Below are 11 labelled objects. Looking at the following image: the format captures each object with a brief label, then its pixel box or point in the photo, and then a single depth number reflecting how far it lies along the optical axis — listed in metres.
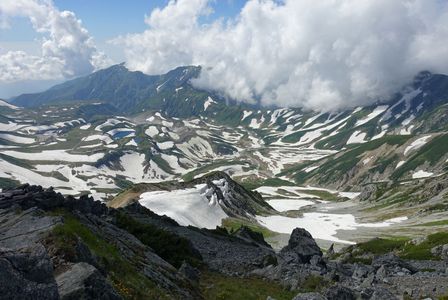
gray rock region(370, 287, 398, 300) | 28.19
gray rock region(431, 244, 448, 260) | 71.79
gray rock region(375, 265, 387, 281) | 42.42
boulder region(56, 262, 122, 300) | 16.73
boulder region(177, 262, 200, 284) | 39.42
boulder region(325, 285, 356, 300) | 29.51
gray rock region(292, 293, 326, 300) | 26.51
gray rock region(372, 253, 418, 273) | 50.31
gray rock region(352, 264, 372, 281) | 45.62
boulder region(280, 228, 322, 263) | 61.22
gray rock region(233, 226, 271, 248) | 91.71
